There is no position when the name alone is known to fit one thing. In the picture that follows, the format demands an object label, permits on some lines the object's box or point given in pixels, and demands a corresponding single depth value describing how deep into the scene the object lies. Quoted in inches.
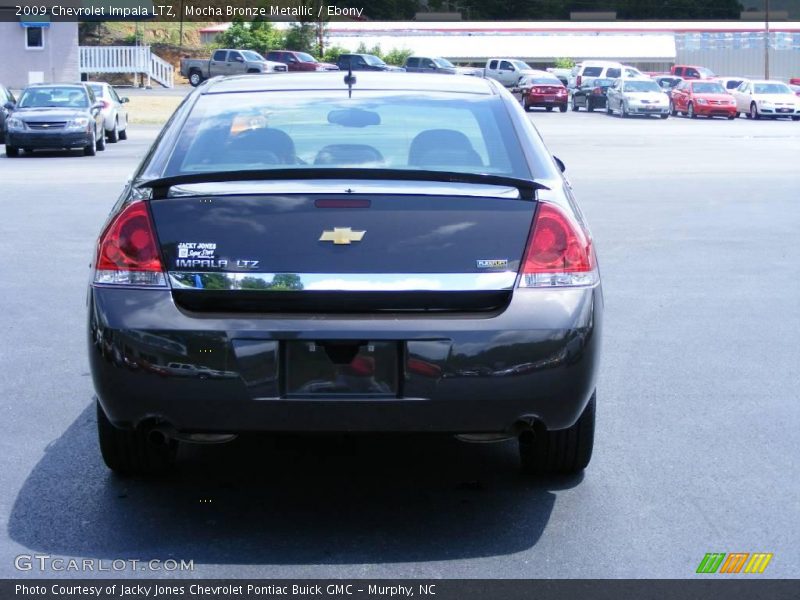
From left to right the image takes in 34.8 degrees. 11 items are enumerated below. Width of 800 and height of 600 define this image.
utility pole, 2652.6
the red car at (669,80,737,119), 1844.2
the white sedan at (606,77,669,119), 1818.4
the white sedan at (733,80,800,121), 1817.2
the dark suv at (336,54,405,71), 2270.5
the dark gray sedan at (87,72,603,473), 167.0
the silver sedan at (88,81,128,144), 1154.7
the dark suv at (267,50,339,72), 2473.2
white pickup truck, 2316.7
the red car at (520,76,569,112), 1948.8
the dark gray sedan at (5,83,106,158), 1000.2
